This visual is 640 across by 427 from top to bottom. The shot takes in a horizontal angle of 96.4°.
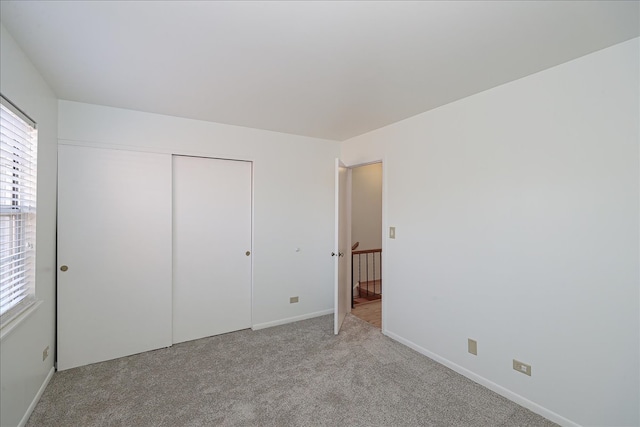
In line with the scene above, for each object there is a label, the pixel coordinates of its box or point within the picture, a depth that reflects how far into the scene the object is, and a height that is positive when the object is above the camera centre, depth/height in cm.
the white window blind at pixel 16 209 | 174 +5
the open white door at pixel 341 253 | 338 -46
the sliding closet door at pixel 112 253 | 264 -36
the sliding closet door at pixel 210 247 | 319 -35
